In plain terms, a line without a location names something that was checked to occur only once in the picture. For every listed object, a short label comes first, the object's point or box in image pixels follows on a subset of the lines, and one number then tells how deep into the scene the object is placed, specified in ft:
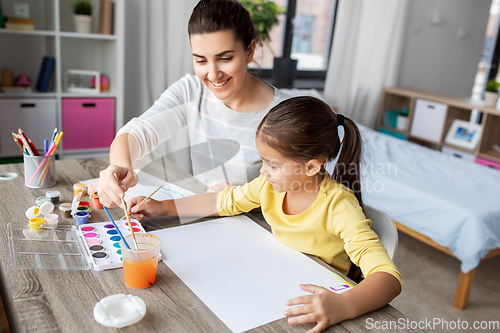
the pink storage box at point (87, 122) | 7.88
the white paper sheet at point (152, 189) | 3.49
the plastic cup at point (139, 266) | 2.35
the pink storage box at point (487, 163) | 9.63
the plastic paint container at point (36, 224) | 2.93
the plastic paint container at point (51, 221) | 3.00
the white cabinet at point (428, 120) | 10.82
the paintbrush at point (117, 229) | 2.53
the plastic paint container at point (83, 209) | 3.29
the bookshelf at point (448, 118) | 10.00
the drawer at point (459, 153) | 10.19
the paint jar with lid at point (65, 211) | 3.23
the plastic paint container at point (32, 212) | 3.09
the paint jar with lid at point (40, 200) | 3.35
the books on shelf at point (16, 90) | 7.47
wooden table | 2.05
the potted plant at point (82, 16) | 7.71
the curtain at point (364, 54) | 10.98
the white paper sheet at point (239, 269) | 2.31
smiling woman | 3.65
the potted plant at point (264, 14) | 9.53
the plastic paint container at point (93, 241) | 2.82
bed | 6.00
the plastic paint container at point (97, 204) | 3.40
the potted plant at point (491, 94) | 10.08
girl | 2.82
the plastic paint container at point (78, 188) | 3.63
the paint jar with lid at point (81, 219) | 3.11
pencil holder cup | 3.72
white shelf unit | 7.61
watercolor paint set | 2.60
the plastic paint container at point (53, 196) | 3.44
